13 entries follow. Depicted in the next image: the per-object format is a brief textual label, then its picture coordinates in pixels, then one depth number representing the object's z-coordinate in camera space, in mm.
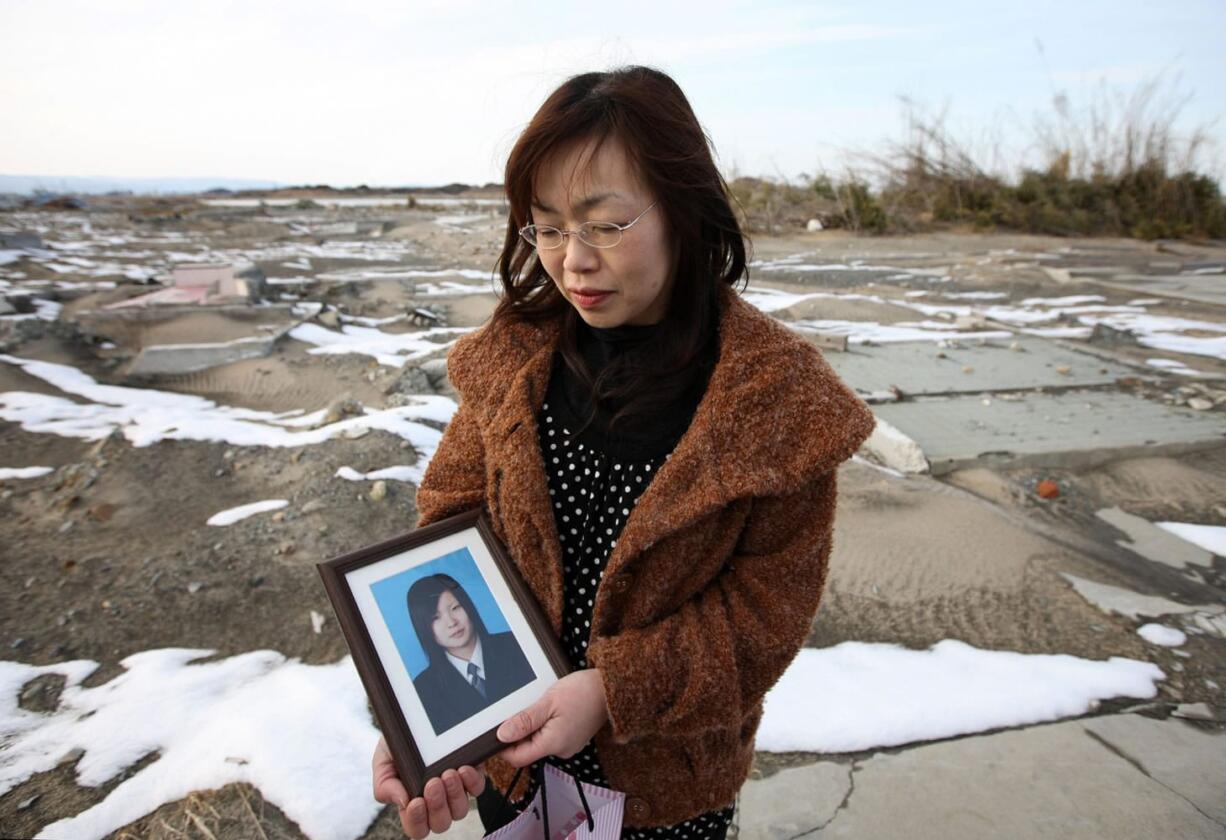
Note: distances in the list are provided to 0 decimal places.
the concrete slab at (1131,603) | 2758
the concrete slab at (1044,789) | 1809
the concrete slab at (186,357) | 5953
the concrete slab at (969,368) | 5141
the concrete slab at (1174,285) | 8469
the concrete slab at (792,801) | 1837
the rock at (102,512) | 3505
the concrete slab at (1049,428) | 3992
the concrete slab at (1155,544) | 3139
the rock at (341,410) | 4637
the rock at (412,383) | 5156
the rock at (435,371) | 5410
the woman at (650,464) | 939
